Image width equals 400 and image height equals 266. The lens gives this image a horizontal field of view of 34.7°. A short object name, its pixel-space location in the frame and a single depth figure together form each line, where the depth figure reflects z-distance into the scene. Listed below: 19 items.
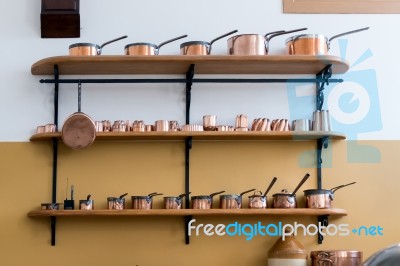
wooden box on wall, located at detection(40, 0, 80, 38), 3.31
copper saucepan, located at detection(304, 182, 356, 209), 3.13
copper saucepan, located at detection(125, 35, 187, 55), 3.18
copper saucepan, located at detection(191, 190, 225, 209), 3.13
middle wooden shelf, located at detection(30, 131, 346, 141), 3.13
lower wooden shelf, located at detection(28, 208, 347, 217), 3.08
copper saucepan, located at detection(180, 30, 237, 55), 3.19
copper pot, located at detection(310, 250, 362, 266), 2.98
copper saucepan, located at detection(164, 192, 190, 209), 3.14
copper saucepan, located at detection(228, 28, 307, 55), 3.17
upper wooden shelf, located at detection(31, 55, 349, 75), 3.12
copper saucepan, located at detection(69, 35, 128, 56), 3.18
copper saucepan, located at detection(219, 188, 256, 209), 3.14
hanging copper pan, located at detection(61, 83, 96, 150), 3.17
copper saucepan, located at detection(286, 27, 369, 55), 3.19
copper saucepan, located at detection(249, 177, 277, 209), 3.14
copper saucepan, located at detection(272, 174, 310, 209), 3.14
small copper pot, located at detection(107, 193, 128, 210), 3.13
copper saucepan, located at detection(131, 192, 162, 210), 3.14
